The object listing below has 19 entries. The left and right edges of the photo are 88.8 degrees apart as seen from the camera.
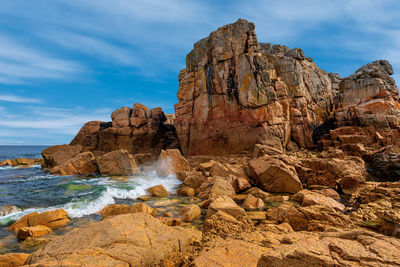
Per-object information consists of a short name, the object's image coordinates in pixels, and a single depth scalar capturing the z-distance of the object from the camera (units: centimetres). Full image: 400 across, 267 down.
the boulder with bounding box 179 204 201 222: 766
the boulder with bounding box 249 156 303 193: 1184
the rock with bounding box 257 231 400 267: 276
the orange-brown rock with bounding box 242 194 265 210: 918
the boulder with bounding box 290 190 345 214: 828
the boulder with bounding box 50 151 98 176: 1950
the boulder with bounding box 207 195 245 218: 715
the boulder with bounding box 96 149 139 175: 1886
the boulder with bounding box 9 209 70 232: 721
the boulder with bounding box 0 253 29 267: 433
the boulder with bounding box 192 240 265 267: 409
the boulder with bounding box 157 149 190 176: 1833
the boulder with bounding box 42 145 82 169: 2591
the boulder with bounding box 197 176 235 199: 1091
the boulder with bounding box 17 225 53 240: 621
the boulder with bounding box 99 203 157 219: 767
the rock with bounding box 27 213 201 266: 366
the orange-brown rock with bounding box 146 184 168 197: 1207
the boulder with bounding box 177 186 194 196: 1218
